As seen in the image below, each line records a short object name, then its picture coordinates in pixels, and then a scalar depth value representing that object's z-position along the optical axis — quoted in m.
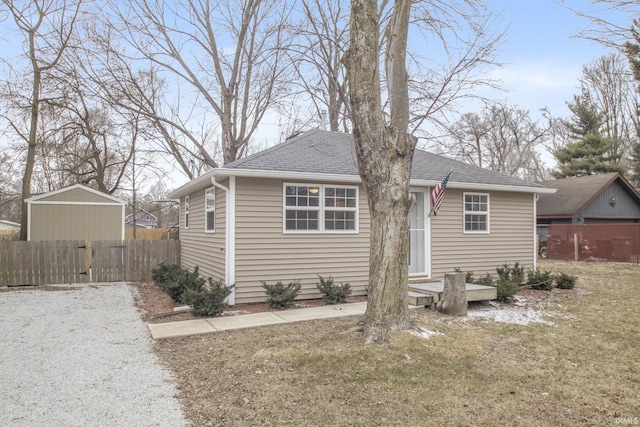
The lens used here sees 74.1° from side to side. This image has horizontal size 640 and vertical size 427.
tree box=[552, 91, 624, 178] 26.39
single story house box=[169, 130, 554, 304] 8.08
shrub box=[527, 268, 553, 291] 9.80
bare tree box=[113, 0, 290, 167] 17.19
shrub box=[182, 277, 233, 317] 7.01
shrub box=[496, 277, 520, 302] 8.26
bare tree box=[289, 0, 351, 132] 9.42
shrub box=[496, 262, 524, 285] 9.50
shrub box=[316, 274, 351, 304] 8.08
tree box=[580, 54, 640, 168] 24.93
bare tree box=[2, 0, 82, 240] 13.24
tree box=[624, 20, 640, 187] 5.46
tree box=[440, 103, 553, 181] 30.88
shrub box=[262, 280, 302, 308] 7.56
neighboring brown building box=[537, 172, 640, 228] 20.66
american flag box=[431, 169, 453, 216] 9.09
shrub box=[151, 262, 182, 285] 9.83
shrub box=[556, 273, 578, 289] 10.01
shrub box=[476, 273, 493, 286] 8.66
